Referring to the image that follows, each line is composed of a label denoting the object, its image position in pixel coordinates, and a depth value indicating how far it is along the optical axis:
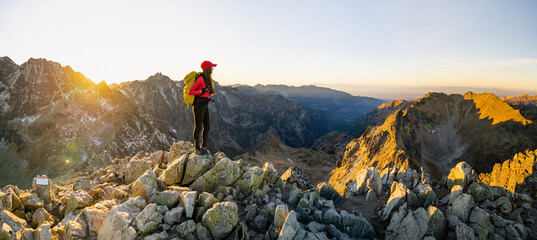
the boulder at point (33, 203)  10.18
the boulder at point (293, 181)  17.49
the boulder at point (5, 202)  9.23
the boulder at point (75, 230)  8.14
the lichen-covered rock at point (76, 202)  10.03
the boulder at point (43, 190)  11.26
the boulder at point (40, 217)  9.45
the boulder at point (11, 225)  7.50
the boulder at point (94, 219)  8.59
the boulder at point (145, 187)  10.59
